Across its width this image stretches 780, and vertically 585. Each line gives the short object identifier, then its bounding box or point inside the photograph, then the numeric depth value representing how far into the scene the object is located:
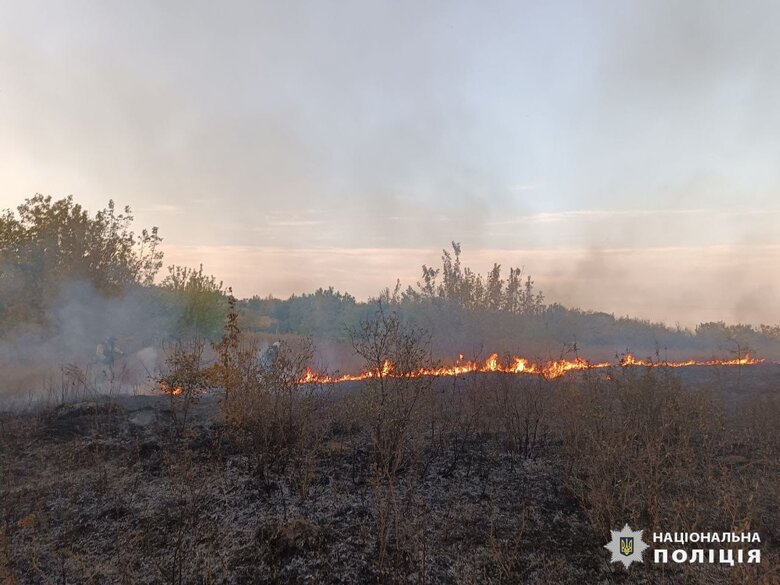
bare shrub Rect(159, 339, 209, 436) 6.99
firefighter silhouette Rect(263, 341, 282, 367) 10.34
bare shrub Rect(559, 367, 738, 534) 4.10
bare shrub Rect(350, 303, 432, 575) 4.86
